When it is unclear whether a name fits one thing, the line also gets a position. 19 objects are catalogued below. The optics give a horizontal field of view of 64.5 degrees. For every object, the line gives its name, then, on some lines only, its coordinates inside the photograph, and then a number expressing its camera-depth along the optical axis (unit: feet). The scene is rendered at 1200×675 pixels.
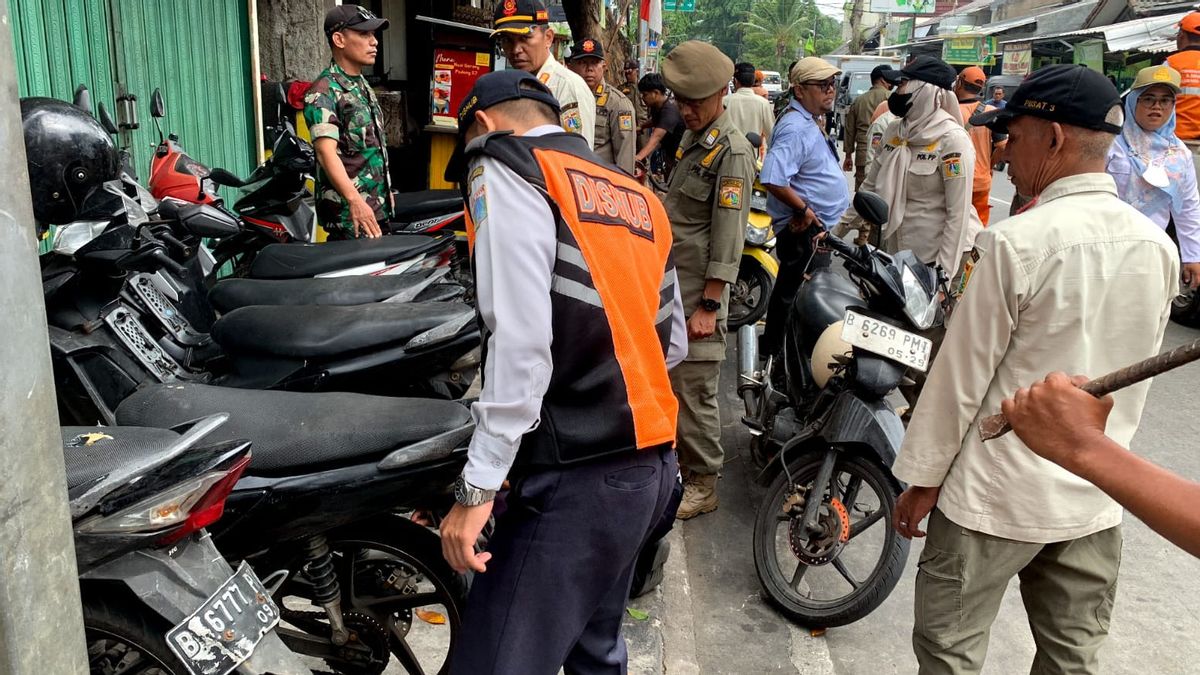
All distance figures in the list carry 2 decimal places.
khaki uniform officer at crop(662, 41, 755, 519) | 12.32
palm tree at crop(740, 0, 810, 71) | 205.05
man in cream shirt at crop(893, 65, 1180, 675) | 6.73
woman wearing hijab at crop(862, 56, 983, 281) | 15.62
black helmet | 8.86
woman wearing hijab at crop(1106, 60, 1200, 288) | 17.90
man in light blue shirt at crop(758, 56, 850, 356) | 17.39
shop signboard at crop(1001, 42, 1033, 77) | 89.45
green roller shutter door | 14.23
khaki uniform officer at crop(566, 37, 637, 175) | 25.80
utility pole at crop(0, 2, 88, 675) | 3.96
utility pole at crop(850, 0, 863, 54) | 179.12
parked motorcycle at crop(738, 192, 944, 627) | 10.78
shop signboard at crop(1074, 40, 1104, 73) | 69.36
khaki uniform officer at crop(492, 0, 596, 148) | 16.47
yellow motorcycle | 21.01
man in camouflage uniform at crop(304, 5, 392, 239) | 14.47
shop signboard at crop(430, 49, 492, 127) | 26.84
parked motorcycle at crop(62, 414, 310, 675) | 5.84
